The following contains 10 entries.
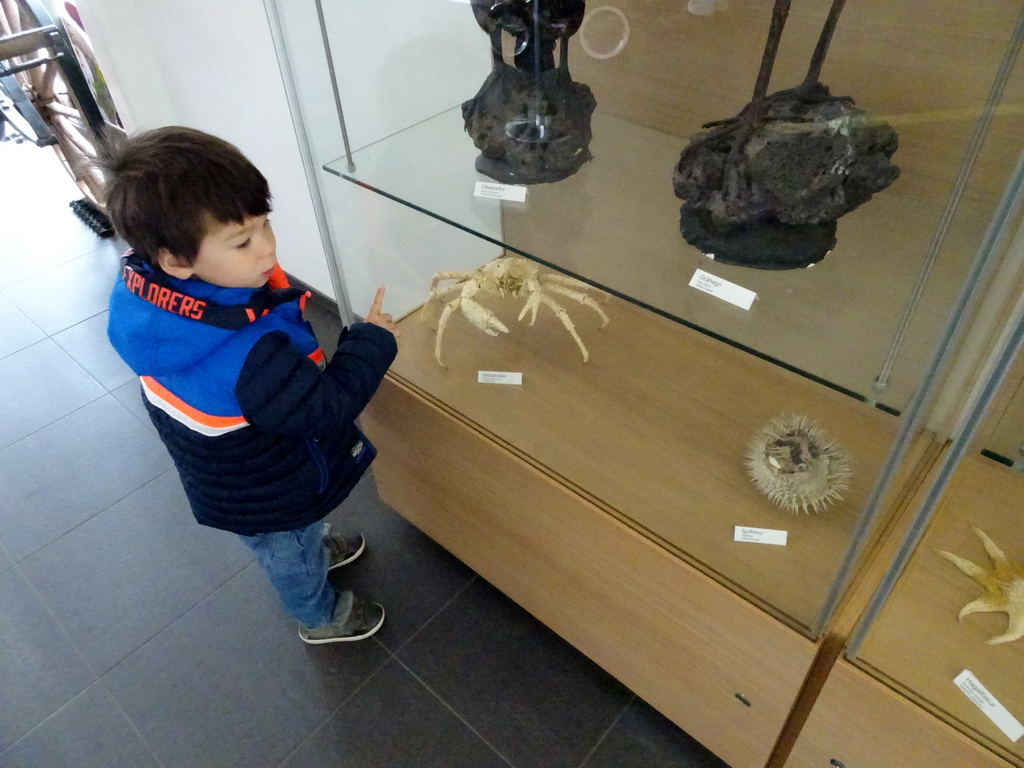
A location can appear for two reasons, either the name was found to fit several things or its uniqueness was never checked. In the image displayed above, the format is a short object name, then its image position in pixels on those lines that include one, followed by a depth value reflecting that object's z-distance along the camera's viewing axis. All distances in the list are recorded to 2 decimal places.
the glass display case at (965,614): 0.80
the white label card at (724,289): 0.86
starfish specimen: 0.85
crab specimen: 1.26
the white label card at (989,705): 0.78
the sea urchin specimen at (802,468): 0.99
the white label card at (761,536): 0.99
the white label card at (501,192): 1.07
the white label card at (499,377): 1.32
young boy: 0.90
